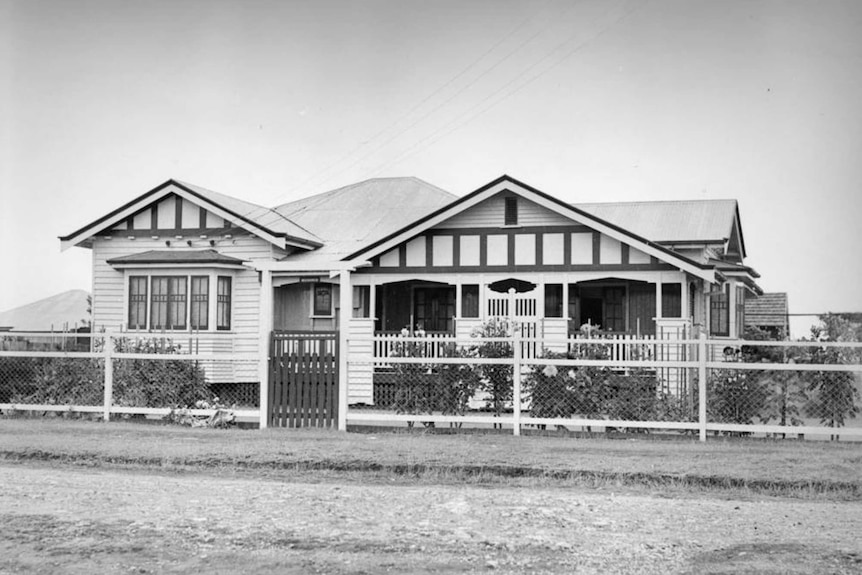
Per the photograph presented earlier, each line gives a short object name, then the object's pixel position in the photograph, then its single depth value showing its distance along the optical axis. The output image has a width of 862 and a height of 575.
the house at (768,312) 37.72
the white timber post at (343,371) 16.72
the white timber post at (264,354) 17.02
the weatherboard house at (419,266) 21.83
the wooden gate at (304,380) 16.88
